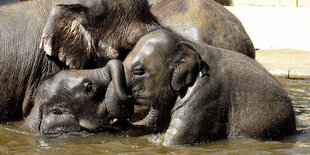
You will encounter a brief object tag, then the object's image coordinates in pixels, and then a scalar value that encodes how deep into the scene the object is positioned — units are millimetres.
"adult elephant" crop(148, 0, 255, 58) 16203
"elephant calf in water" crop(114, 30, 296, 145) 12086
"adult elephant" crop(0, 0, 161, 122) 13781
